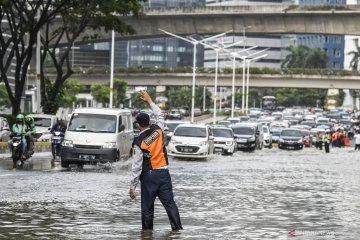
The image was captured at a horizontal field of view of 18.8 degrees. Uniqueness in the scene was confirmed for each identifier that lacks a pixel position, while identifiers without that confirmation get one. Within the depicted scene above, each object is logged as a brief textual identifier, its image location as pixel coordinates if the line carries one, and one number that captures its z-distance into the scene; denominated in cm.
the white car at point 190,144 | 4494
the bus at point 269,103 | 18800
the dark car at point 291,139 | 6988
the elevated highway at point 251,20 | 8794
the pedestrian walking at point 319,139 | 7462
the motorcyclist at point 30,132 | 3262
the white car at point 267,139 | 7438
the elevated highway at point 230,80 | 12800
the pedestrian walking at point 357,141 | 7138
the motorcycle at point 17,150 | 3166
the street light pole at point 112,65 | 6225
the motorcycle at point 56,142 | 3862
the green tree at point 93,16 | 5297
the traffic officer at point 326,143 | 6631
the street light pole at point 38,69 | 5632
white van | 3300
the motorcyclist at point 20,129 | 3150
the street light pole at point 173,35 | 8541
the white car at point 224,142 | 5369
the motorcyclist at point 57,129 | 3861
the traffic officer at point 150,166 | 1473
